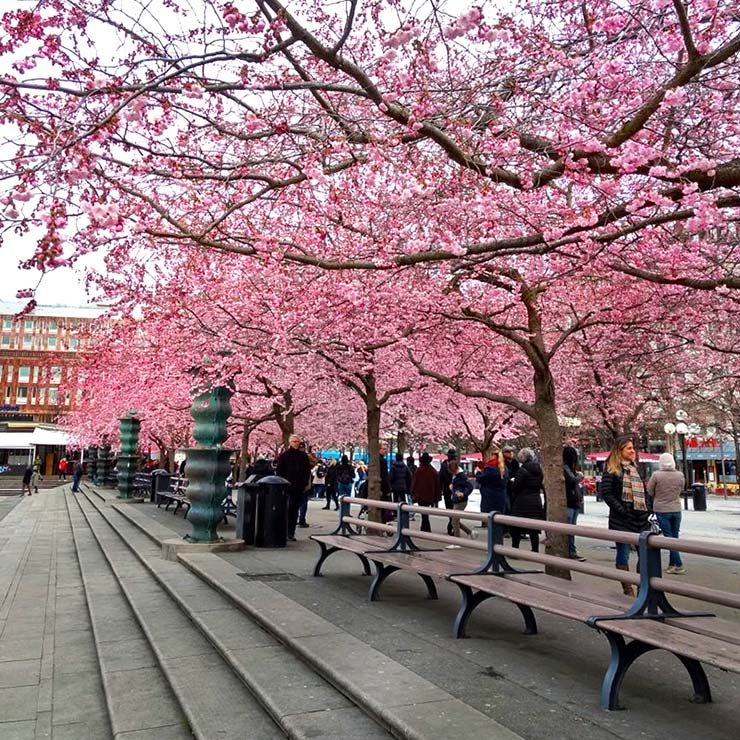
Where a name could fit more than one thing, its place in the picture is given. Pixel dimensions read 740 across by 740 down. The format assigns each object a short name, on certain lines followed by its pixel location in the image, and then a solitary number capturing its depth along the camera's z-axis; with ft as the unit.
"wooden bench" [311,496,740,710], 11.07
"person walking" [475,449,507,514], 36.19
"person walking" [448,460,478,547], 43.06
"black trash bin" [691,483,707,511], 84.89
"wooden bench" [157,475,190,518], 55.60
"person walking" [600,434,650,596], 25.13
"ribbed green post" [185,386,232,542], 32.91
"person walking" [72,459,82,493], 104.94
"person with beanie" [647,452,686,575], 30.50
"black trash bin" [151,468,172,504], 71.15
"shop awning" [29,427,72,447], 130.82
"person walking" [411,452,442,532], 41.47
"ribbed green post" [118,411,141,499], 77.66
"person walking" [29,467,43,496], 116.00
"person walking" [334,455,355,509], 69.26
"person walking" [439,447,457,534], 47.01
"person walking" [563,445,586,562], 36.45
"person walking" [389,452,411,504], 55.36
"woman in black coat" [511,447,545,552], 33.37
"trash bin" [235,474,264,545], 34.68
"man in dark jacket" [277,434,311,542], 39.45
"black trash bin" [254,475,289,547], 34.65
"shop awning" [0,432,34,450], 130.41
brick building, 265.75
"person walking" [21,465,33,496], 101.86
